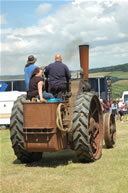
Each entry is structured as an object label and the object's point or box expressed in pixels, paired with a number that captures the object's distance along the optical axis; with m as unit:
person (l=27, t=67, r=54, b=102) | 9.56
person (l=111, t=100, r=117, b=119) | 34.58
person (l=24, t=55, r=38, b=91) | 10.65
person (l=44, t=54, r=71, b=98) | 10.05
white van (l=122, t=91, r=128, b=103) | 46.01
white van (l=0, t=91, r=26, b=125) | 24.08
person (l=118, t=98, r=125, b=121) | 28.56
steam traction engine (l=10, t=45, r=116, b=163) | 8.87
